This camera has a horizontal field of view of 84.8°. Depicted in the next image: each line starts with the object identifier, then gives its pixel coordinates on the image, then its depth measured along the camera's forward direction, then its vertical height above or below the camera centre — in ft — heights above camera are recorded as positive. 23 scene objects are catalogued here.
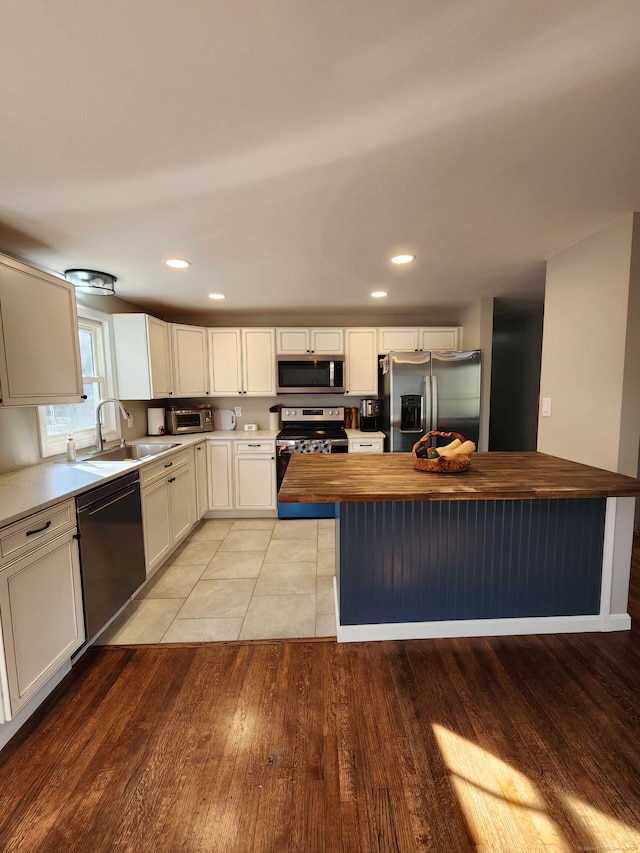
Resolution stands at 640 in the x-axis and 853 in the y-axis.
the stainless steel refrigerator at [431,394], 11.84 +0.07
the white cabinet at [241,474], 12.55 -2.74
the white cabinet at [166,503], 8.47 -2.87
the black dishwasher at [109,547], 6.21 -2.91
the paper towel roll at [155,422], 12.72 -0.85
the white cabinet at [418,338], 13.24 +2.19
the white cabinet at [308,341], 13.24 +2.13
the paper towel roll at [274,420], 14.06 -0.90
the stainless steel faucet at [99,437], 9.29 -1.00
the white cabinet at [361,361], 13.30 +1.35
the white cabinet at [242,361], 13.24 +1.39
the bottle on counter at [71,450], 8.25 -1.19
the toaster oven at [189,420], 12.88 -0.81
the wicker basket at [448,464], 6.18 -1.22
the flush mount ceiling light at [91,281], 8.72 +2.99
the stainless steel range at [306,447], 12.55 -1.78
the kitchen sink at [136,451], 10.01 -1.56
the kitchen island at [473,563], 6.32 -3.07
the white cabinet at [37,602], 4.65 -2.98
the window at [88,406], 8.55 -0.19
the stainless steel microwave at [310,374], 13.09 +0.88
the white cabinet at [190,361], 12.60 +1.38
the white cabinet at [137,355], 11.00 +1.38
